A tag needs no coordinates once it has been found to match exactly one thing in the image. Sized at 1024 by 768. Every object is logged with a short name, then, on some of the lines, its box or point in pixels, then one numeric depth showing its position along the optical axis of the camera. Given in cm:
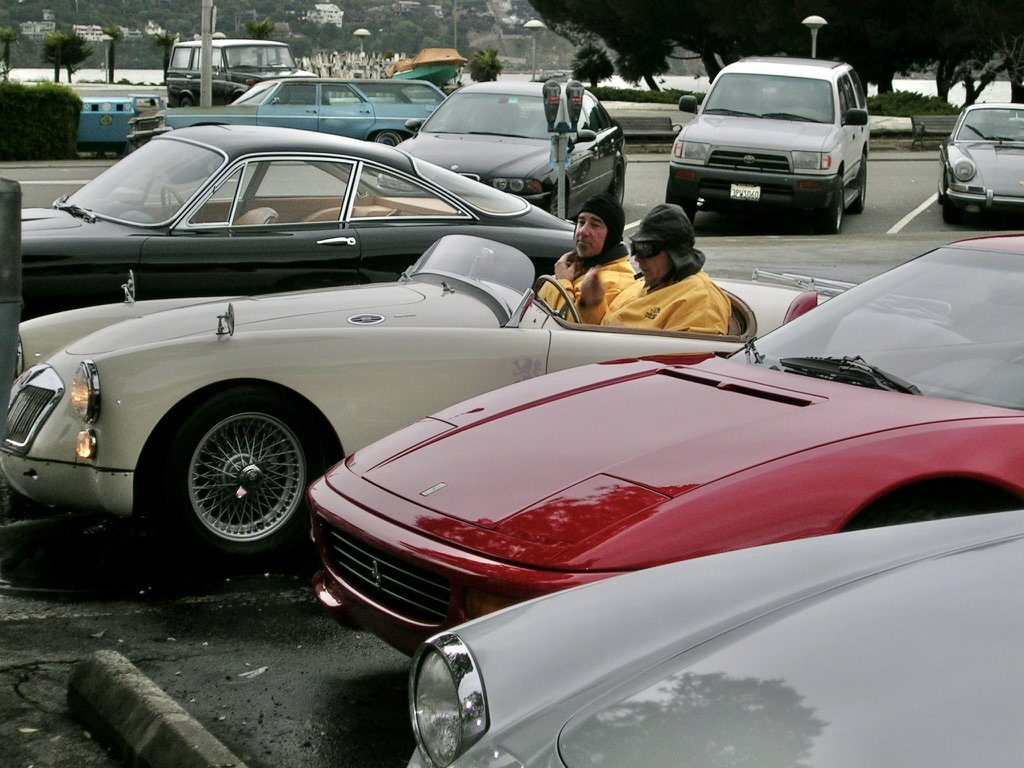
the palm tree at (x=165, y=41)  5503
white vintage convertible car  524
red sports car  353
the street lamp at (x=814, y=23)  3209
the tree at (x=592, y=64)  5450
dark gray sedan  1391
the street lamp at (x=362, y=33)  5966
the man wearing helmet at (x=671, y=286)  600
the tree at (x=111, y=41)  5672
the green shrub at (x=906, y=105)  3541
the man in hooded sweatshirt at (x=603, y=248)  684
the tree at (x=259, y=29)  5544
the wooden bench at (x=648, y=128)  2884
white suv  1565
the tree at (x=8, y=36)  5122
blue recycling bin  2602
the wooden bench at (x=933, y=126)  2888
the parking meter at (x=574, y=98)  1350
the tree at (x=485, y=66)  5481
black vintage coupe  794
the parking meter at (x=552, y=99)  1291
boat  4684
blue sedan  2391
